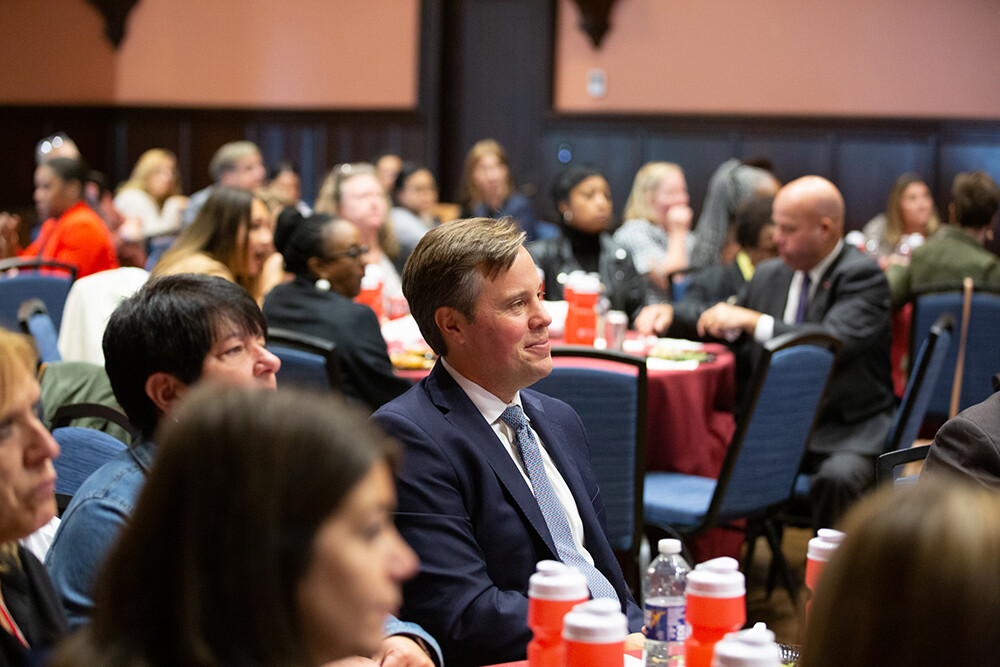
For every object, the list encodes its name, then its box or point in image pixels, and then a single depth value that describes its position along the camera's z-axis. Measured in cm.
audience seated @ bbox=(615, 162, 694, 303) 697
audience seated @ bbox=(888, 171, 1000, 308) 579
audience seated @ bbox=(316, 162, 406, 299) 570
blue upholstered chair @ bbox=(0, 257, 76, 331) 498
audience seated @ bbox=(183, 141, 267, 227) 752
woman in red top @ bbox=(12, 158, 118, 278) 579
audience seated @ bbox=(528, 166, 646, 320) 573
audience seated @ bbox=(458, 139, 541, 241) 803
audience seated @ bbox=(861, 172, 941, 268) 792
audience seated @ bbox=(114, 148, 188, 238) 885
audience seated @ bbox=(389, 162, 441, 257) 841
